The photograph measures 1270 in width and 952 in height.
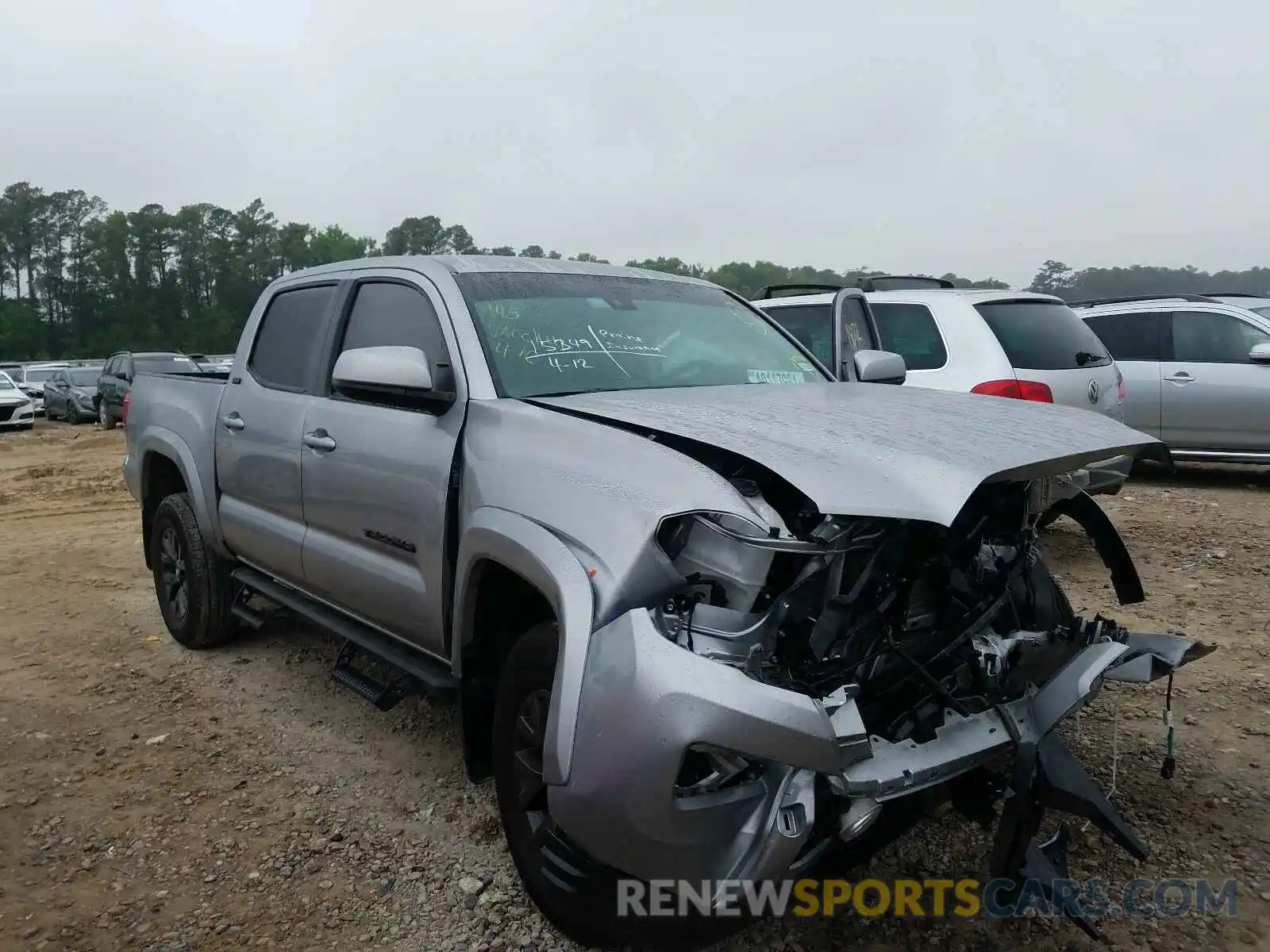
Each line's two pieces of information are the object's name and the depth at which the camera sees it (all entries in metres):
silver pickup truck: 1.93
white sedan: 20.12
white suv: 6.11
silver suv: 8.56
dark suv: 19.75
